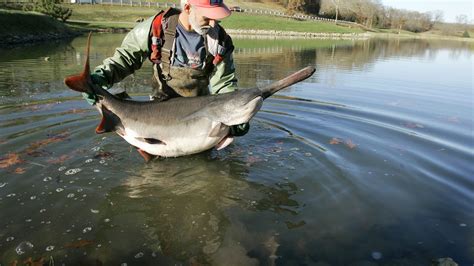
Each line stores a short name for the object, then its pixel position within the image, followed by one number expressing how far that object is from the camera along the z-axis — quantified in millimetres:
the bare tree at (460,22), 125912
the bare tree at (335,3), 95556
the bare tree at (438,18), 114812
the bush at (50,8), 38844
